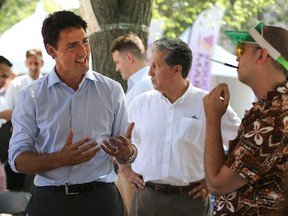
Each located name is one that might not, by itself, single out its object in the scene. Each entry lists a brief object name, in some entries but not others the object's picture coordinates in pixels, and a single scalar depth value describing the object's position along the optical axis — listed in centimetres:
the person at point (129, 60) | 715
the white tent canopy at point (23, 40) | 1459
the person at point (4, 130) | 888
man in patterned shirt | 358
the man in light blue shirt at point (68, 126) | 442
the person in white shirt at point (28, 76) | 977
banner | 1302
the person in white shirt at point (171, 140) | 542
